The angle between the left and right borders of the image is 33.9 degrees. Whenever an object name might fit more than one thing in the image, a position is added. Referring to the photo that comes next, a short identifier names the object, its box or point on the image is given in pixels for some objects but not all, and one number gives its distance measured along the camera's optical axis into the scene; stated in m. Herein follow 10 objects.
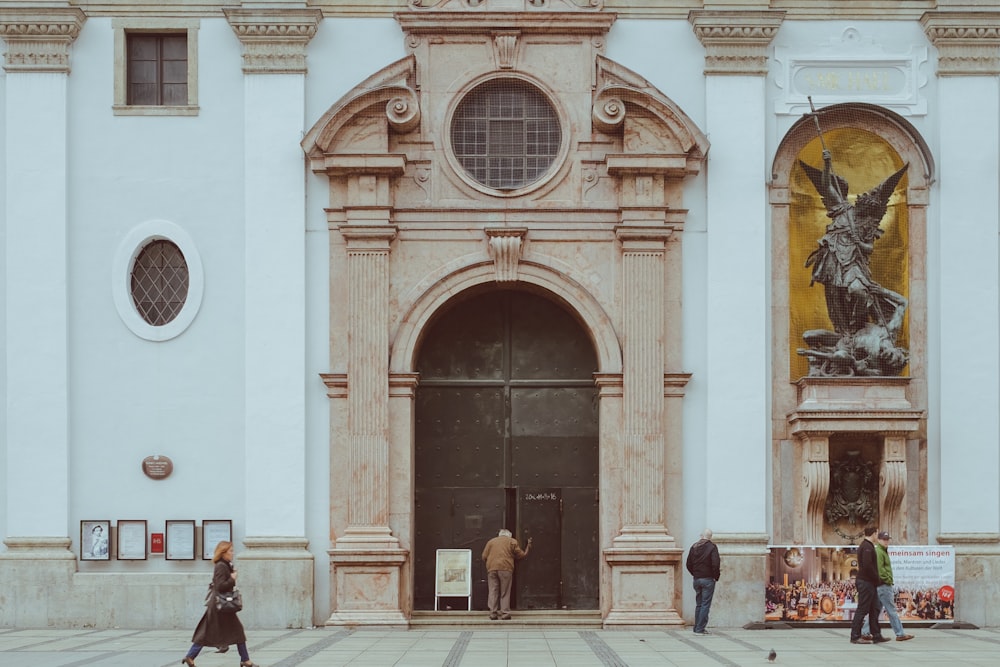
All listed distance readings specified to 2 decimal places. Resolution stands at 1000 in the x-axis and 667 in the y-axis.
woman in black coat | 19.44
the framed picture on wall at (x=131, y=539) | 25.22
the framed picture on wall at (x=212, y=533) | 25.22
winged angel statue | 25.28
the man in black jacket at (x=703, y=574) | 24.03
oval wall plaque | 25.34
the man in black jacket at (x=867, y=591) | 22.36
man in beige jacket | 25.44
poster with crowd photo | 24.56
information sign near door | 26.02
